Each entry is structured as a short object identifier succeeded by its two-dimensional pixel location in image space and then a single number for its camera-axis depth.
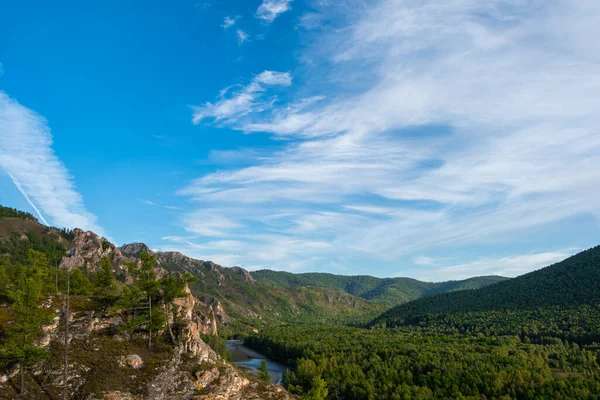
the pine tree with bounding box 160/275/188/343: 79.81
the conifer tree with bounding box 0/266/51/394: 53.34
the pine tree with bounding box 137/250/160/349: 75.38
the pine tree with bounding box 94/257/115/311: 81.11
